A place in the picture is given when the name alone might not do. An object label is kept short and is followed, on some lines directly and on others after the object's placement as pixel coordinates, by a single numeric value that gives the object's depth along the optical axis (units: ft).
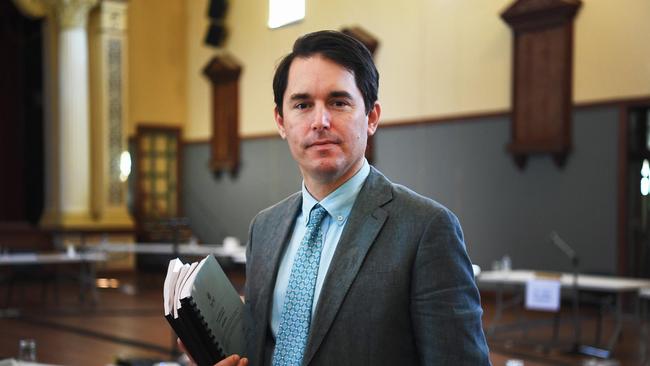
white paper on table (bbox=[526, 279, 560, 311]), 19.97
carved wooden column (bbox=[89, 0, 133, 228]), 31.53
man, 4.36
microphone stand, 20.61
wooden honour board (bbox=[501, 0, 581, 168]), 17.90
